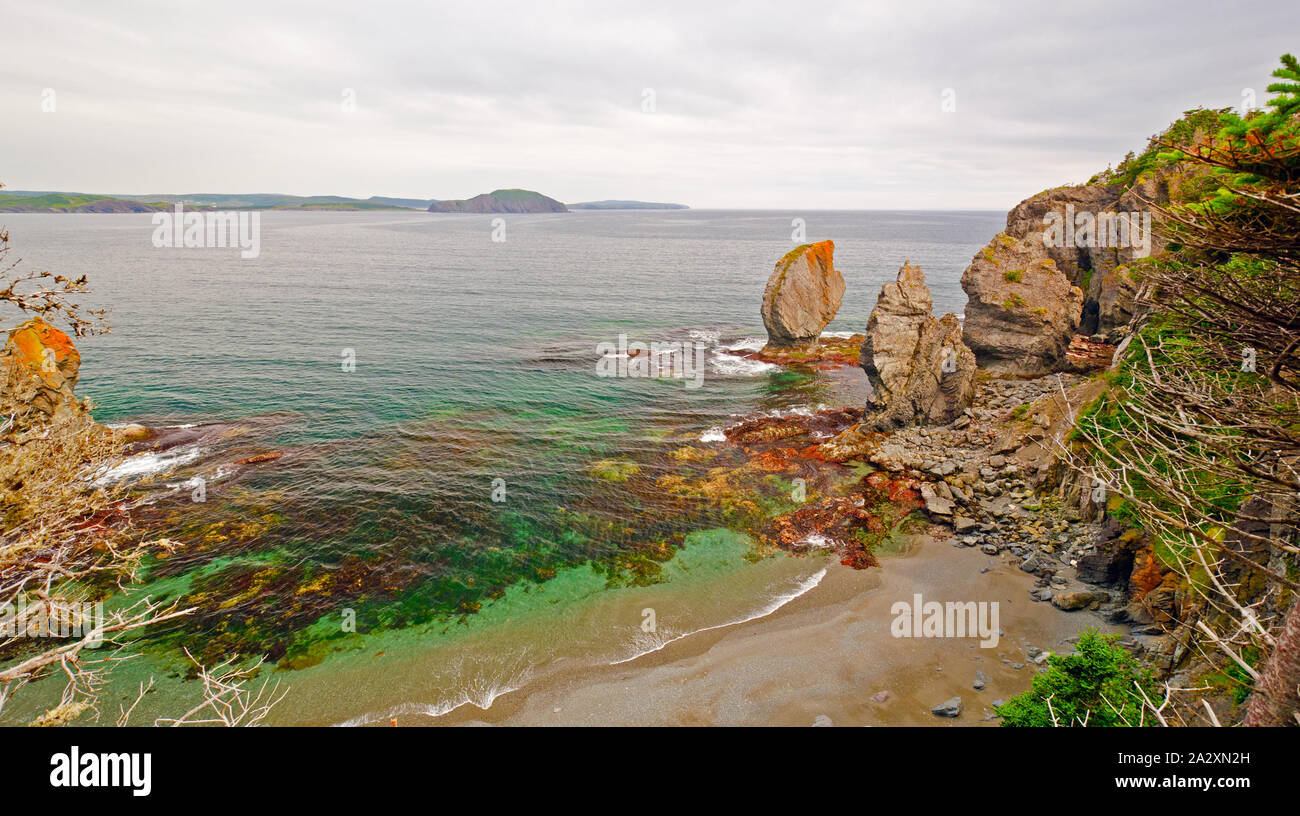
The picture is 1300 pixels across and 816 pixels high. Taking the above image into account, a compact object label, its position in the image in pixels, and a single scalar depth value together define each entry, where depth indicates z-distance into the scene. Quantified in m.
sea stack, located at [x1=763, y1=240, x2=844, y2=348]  58.00
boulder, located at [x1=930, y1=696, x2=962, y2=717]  18.16
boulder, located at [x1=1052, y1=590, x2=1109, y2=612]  22.81
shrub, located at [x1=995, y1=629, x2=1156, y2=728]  14.55
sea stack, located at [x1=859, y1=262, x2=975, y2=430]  39.62
